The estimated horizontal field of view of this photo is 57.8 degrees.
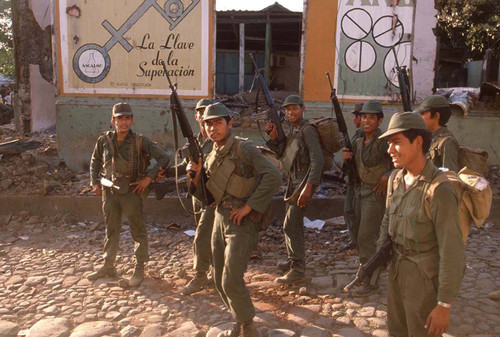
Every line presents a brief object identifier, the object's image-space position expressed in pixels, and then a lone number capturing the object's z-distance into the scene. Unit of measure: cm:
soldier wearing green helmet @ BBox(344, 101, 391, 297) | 436
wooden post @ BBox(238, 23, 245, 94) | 1644
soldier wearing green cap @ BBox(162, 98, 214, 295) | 454
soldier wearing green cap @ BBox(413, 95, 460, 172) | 348
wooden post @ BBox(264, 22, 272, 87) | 1656
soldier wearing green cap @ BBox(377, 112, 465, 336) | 229
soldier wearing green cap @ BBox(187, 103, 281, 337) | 336
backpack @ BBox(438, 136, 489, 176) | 361
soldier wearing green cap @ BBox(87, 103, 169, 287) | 469
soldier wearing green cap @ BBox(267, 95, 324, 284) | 453
